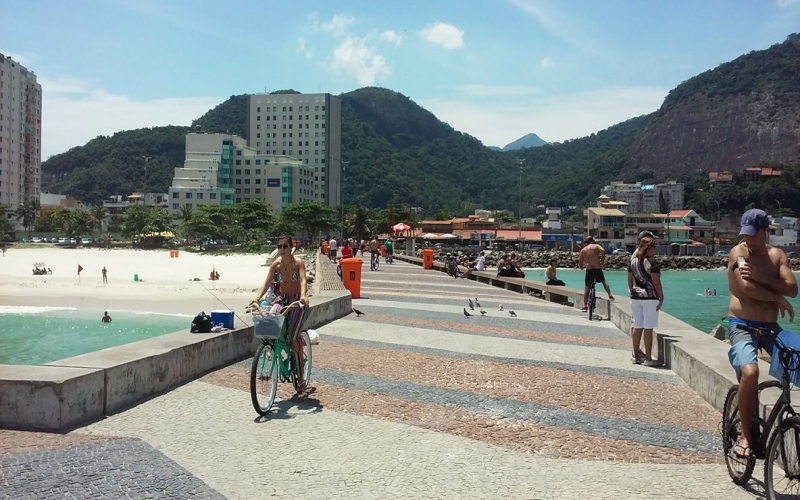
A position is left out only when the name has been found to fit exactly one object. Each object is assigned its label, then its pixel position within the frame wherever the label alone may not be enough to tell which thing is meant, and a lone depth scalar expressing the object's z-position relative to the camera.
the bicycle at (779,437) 3.84
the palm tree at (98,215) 112.94
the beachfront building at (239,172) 126.12
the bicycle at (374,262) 30.57
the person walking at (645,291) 8.63
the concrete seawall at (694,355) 6.41
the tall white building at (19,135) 116.19
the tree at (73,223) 102.31
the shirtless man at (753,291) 4.31
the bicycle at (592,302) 14.03
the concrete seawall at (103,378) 5.40
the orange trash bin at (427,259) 34.03
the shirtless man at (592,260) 13.16
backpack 8.29
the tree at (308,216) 98.06
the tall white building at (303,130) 147.25
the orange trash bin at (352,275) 17.19
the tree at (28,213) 116.50
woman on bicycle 6.76
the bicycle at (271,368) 6.06
